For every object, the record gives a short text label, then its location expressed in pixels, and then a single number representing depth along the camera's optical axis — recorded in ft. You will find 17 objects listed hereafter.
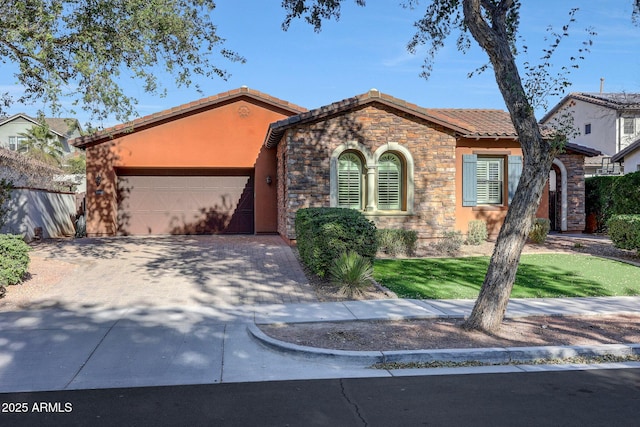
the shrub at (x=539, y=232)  51.93
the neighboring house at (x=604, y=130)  107.45
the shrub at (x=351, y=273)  30.01
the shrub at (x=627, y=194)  53.52
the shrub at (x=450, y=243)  47.19
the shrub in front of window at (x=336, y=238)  31.53
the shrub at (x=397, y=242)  45.50
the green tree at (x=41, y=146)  110.68
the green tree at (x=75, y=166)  123.44
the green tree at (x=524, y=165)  22.84
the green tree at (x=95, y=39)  33.55
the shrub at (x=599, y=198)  63.26
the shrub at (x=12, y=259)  30.76
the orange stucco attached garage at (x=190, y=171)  60.75
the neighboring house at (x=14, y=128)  141.59
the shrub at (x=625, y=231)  42.70
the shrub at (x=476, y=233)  52.60
